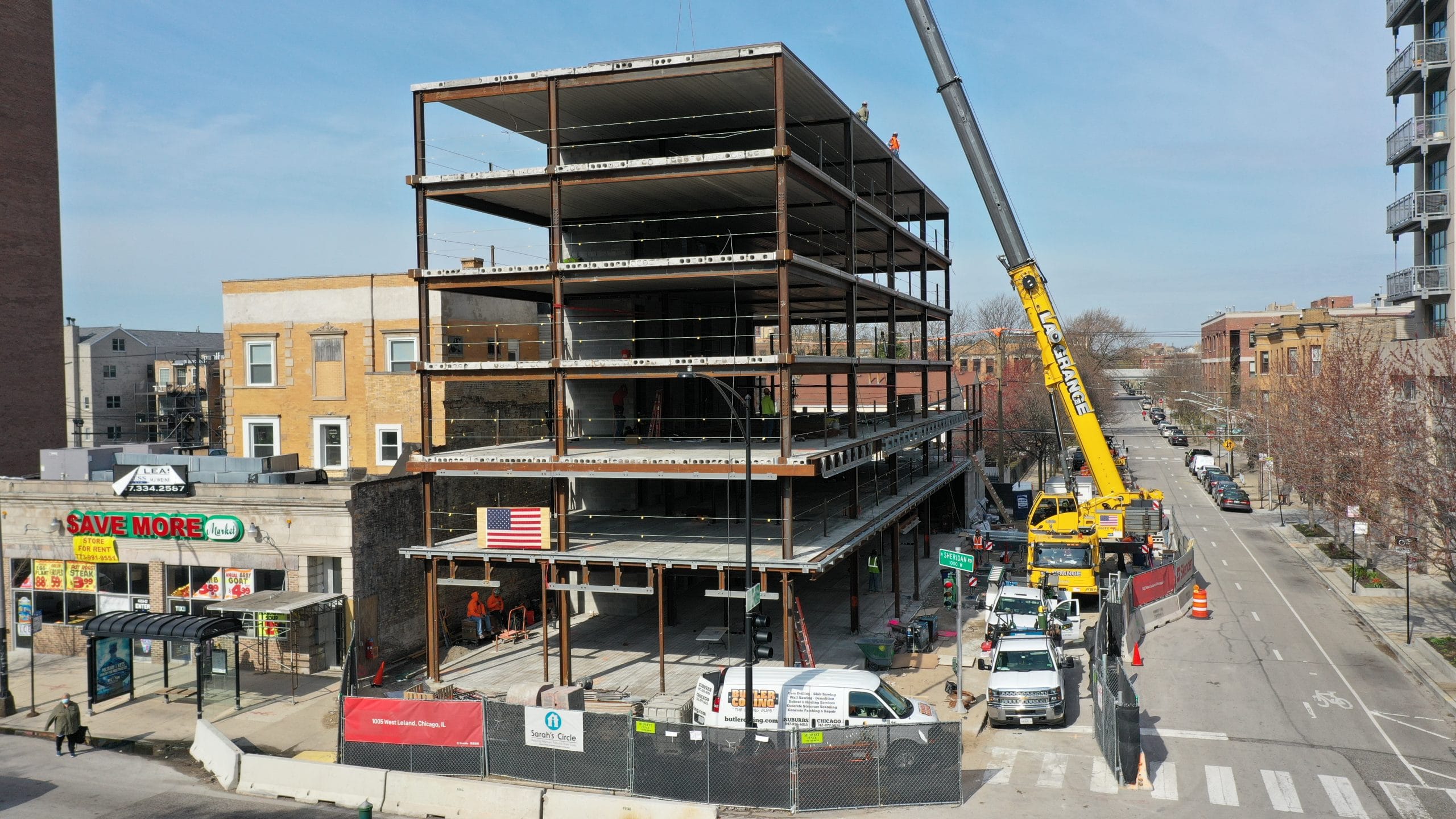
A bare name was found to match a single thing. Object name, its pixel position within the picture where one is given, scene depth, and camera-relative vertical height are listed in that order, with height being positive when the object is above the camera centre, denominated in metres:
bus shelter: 22.80 -5.76
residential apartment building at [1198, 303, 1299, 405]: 110.44 +4.59
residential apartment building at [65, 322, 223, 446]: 66.31 +1.48
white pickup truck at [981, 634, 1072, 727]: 20.72 -6.58
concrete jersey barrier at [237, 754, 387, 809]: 17.75 -7.19
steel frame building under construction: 24.30 +2.84
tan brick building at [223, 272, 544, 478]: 34.38 +1.69
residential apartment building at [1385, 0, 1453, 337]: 39.59 +9.89
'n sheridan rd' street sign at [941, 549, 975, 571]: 21.44 -3.89
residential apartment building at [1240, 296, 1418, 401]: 59.72 +3.30
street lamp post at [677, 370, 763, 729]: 18.17 -3.61
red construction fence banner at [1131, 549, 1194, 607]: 29.91 -6.45
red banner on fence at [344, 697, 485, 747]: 18.06 -6.14
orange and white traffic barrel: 31.47 -7.25
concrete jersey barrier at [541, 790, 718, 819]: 16.20 -7.04
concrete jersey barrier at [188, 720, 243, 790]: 18.78 -7.12
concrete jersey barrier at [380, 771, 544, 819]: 16.75 -7.14
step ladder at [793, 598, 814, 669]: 23.73 -6.44
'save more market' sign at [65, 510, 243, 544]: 27.42 -3.53
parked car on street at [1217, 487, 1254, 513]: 58.38 -7.12
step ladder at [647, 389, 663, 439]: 32.59 -1.10
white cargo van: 18.41 -6.07
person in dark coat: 20.62 -6.80
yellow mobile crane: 31.94 -3.99
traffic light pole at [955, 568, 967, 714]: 21.73 -6.70
